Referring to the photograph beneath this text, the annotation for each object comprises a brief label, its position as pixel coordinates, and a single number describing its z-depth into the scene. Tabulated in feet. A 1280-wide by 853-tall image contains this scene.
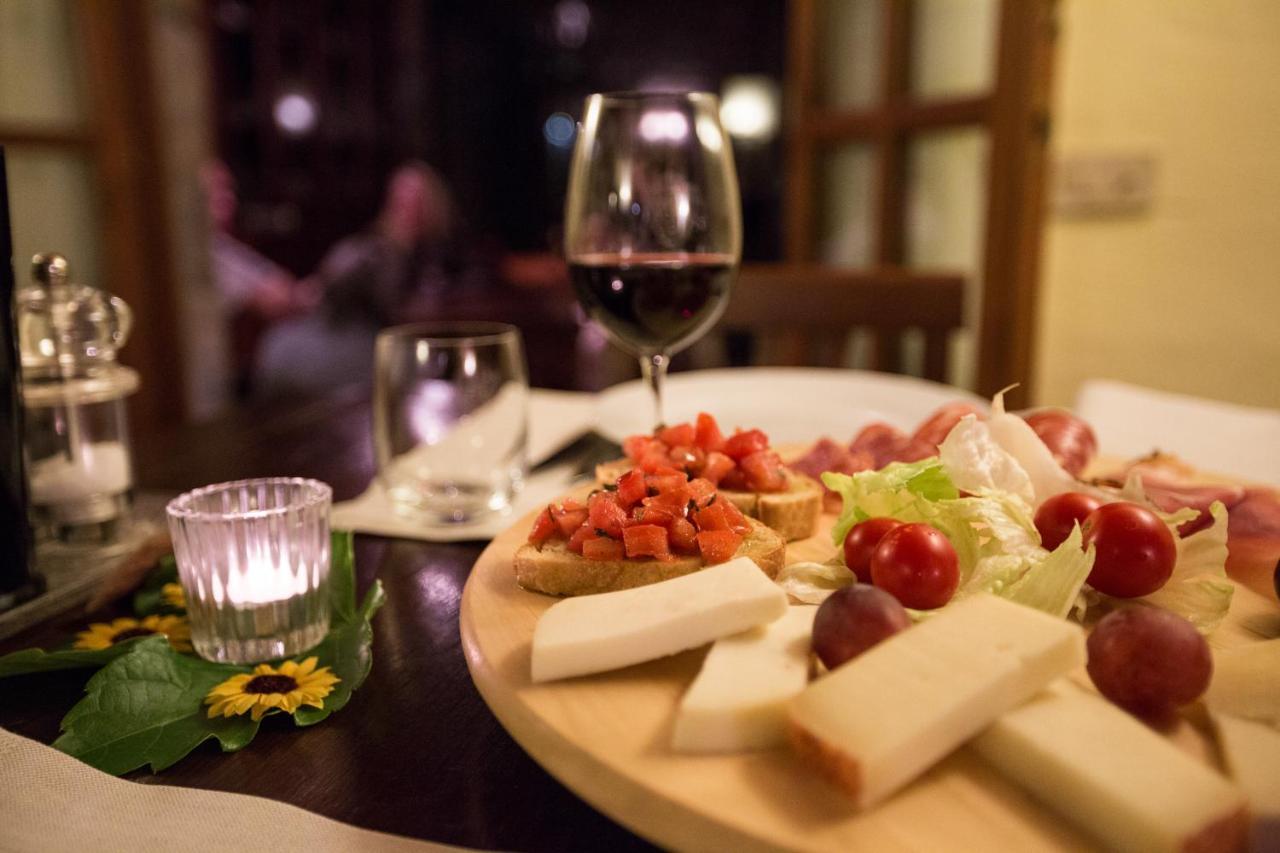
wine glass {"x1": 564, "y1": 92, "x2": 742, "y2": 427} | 1.47
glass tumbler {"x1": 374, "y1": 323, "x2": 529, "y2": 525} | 1.61
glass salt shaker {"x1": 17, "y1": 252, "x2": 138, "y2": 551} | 1.42
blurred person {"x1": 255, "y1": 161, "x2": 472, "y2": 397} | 6.84
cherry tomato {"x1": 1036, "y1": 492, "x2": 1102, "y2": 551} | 1.24
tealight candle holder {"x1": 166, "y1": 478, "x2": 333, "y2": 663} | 1.16
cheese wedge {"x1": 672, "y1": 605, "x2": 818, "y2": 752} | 0.85
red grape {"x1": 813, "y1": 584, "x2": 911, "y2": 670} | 0.94
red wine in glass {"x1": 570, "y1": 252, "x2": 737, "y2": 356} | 1.50
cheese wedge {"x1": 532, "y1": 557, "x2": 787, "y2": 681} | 0.96
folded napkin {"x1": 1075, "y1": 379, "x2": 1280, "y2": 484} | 1.92
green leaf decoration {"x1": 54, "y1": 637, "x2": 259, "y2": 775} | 1.00
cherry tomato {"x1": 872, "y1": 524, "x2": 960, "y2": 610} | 1.09
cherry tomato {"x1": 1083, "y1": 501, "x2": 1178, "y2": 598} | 1.13
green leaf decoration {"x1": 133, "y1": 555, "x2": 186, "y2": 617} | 1.32
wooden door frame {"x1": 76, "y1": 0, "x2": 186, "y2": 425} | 5.41
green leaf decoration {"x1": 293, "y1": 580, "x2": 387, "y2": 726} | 1.08
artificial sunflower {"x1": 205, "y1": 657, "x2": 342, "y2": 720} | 1.07
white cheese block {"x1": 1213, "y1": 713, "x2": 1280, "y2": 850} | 0.75
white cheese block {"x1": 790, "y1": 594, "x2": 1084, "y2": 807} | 0.79
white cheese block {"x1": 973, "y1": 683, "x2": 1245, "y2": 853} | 0.73
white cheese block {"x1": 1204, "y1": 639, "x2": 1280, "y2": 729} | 0.89
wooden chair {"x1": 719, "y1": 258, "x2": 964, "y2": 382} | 3.05
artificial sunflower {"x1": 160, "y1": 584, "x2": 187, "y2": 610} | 1.33
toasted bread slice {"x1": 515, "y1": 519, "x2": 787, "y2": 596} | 1.16
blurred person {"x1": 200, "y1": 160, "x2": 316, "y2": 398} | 9.38
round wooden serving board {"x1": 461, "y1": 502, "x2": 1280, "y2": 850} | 0.77
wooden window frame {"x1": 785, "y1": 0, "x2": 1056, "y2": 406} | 3.44
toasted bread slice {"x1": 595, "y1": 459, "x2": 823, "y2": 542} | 1.36
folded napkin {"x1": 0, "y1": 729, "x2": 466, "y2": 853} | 0.89
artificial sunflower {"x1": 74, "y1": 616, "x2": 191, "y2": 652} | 1.22
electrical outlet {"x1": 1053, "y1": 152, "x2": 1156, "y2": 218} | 3.85
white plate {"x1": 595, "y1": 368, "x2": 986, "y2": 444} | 1.94
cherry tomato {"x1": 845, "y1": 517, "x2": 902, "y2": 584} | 1.17
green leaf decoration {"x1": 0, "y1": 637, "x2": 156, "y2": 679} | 1.12
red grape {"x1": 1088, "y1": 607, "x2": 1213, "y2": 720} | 0.90
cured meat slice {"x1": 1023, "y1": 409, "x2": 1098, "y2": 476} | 1.52
